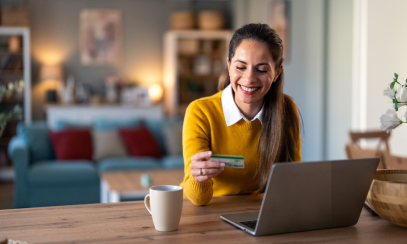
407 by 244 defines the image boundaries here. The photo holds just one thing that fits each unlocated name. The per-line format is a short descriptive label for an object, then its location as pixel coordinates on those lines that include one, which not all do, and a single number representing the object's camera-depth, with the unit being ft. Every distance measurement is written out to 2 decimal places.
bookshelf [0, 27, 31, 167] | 19.48
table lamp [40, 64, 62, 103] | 20.10
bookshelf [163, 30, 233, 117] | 21.35
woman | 4.59
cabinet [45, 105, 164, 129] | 19.76
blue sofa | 13.53
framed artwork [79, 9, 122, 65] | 21.63
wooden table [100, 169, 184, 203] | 10.52
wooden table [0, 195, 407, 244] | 3.07
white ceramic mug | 3.24
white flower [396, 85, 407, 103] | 3.28
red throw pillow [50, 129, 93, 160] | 14.98
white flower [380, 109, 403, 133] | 3.36
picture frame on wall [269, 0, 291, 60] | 16.93
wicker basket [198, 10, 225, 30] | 21.90
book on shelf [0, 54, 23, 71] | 19.61
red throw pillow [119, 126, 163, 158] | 15.69
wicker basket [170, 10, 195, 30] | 21.52
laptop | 3.03
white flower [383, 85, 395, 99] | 3.36
